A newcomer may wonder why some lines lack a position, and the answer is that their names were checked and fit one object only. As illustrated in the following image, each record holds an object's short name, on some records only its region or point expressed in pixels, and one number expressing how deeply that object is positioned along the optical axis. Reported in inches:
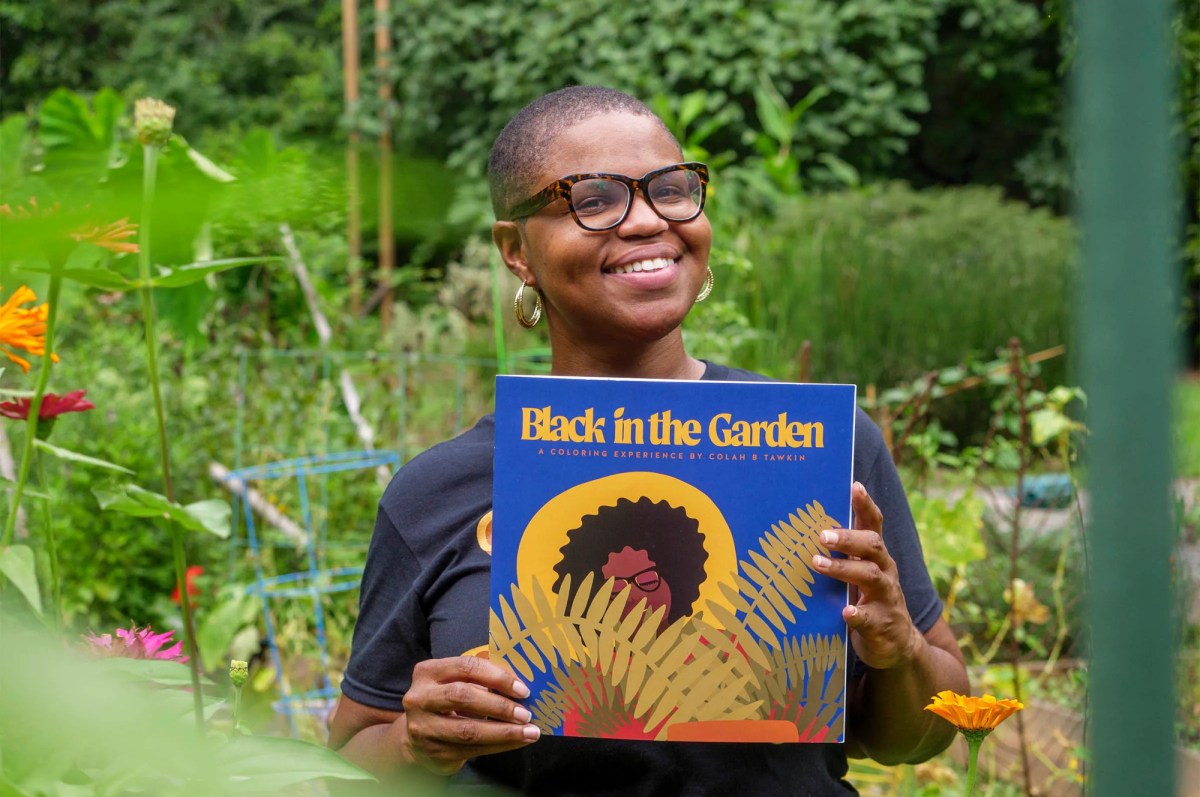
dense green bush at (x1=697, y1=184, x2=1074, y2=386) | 180.9
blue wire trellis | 119.4
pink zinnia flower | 35.3
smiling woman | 52.1
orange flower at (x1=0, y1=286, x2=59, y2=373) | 34.1
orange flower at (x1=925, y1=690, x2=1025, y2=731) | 39.9
